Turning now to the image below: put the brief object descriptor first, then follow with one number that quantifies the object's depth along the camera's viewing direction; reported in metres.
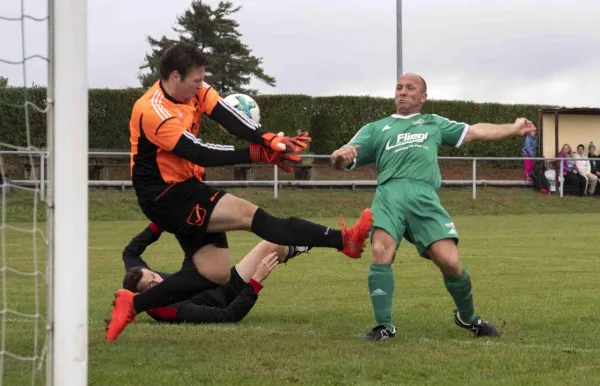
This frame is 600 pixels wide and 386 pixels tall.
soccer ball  7.99
